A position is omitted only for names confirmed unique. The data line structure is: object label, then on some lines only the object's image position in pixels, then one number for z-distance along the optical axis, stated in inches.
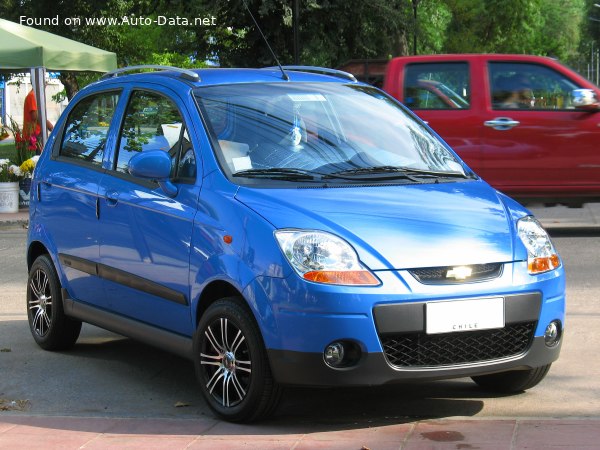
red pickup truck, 480.7
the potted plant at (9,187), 689.6
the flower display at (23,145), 719.7
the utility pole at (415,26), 1015.6
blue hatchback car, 201.8
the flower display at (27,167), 696.4
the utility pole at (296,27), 808.9
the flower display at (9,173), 701.3
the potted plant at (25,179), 697.6
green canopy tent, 716.0
